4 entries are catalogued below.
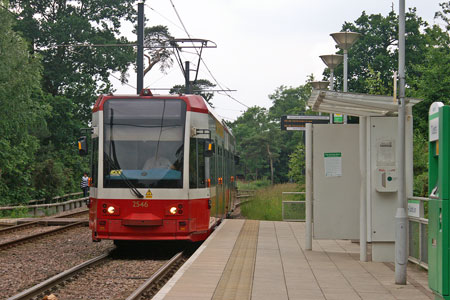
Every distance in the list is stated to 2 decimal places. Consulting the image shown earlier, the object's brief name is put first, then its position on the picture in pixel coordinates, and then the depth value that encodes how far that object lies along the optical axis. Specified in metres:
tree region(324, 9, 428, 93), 60.31
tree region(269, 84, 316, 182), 104.88
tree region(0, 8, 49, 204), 38.00
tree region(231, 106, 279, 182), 101.25
